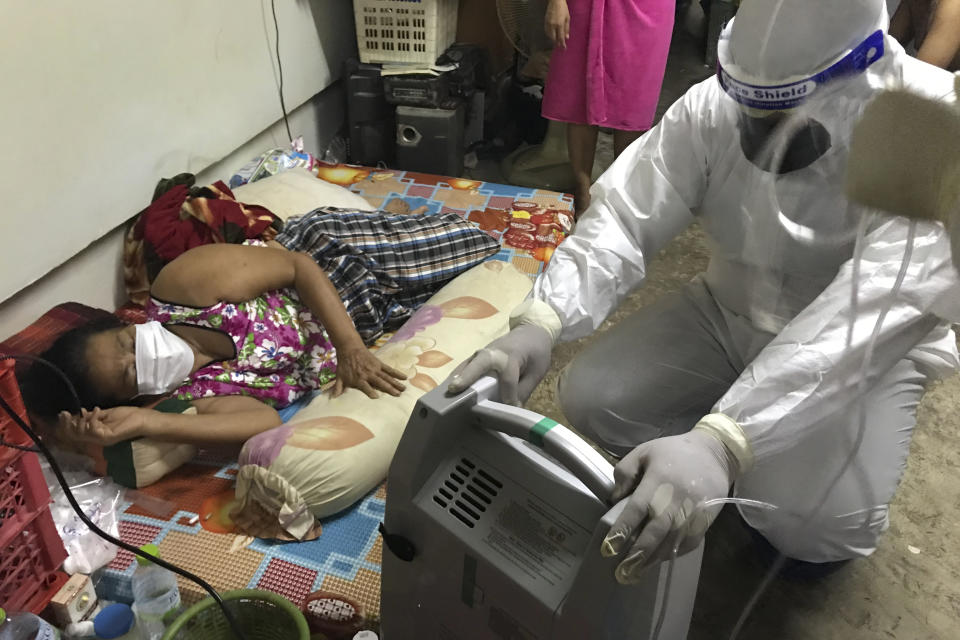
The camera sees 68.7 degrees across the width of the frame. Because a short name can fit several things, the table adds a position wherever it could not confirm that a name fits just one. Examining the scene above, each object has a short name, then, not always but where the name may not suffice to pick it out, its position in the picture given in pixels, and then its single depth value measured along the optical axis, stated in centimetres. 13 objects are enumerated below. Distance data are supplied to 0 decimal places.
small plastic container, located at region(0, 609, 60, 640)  96
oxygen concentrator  71
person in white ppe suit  81
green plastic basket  97
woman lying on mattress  122
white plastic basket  240
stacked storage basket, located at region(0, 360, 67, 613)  94
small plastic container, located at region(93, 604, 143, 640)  103
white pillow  180
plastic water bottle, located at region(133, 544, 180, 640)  104
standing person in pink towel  221
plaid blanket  159
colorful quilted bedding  110
